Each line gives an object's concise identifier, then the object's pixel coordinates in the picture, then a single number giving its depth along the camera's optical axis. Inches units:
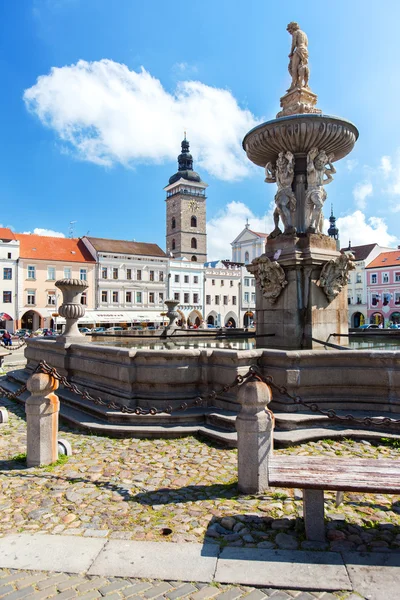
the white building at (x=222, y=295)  2437.3
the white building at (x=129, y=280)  2053.4
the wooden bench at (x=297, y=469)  130.5
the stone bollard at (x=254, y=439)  166.9
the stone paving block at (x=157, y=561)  117.9
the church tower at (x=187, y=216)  3147.1
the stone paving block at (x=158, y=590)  109.4
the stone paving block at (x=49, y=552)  122.3
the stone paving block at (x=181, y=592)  108.7
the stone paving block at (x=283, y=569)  112.7
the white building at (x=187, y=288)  2294.5
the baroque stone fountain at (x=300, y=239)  353.7
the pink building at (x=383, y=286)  2257.6
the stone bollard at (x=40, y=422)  203.9
